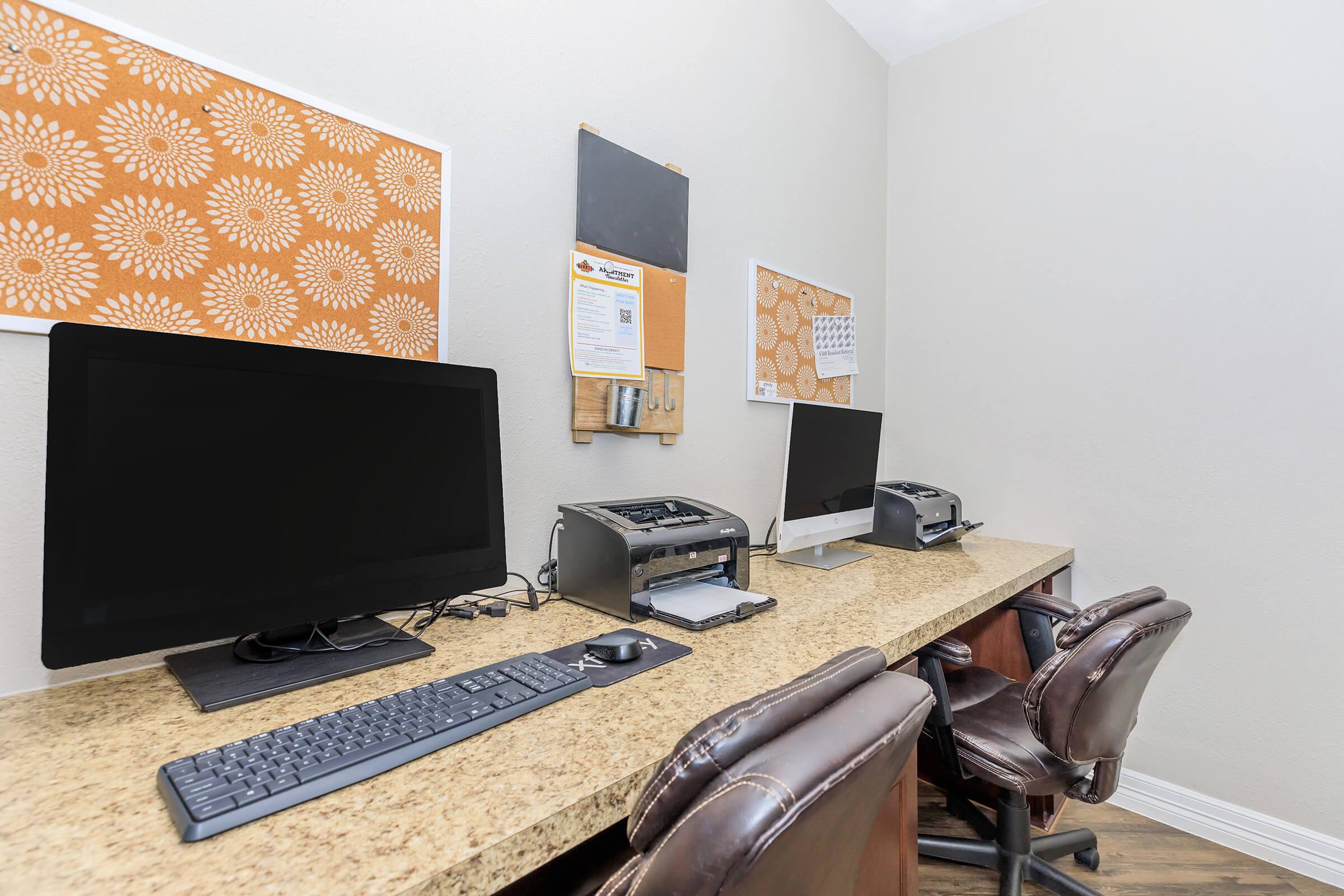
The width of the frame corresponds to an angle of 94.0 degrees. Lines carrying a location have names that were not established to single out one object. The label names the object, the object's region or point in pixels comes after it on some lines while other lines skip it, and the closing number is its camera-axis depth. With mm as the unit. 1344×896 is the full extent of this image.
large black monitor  809
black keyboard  600
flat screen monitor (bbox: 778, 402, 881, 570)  1829
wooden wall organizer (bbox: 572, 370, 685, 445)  1606
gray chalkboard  1633
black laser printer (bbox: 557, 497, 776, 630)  1302
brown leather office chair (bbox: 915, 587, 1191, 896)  1240
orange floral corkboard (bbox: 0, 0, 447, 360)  920
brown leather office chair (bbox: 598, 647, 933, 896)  481
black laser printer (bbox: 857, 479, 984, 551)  2154
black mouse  1024
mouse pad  982
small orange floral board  2172
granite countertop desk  536
